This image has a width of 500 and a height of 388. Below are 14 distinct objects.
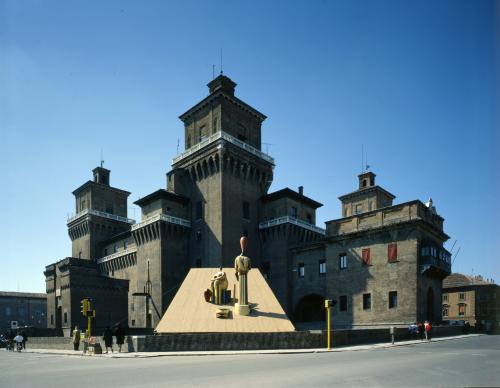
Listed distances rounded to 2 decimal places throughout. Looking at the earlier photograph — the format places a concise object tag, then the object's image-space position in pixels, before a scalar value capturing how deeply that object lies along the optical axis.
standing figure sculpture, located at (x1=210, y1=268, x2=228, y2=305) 27.19
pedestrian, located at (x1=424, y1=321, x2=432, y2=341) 28.98
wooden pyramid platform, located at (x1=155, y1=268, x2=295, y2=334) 23.53
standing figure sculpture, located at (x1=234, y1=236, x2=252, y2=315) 25.69
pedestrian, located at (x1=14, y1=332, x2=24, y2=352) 31.81
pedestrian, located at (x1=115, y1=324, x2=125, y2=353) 22.41
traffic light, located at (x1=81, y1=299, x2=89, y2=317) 26.47
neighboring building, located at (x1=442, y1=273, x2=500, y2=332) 69.50
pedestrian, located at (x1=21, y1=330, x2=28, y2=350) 32.75
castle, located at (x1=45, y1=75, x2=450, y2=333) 37.97
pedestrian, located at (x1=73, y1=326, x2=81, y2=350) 28.21
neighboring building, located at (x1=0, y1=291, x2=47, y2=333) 83.06
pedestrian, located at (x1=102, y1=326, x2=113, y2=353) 23.34
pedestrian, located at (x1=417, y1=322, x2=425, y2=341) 30.93
